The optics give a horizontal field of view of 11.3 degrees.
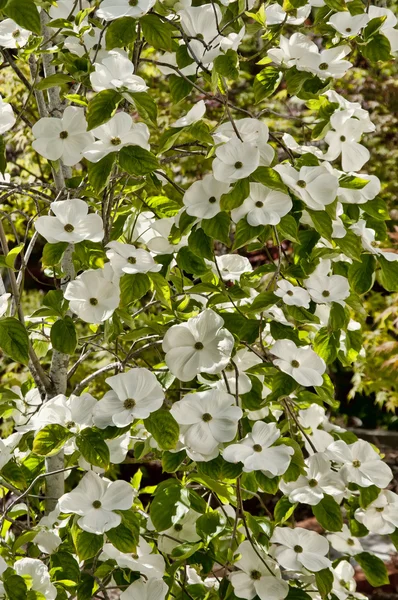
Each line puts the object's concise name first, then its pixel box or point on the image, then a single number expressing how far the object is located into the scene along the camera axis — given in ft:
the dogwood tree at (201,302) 9.63
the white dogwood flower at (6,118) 10.06
